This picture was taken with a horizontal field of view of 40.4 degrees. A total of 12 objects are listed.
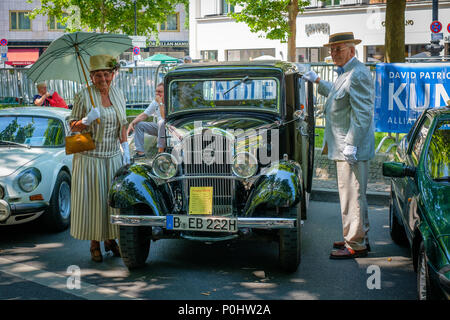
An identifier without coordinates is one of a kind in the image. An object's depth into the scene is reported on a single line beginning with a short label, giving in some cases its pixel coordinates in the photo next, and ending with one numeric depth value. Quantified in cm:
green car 416
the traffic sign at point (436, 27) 1980
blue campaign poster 1050
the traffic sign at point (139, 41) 2092
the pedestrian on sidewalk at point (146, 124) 1077
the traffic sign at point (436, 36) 2008
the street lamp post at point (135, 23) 3055
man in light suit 618
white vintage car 705
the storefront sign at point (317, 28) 3384
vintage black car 566
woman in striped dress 625
